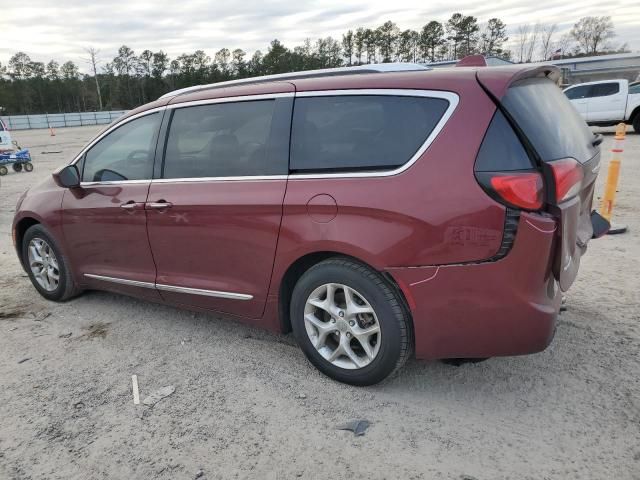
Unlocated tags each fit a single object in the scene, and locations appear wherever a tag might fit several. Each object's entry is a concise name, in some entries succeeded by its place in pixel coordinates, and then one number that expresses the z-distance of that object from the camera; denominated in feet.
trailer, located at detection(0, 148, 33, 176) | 50.44
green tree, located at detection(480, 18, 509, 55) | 294.87
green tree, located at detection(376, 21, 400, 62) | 317.63
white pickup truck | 56.18
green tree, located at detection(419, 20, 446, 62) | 304.09
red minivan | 8.39
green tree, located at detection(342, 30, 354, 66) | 319.47
